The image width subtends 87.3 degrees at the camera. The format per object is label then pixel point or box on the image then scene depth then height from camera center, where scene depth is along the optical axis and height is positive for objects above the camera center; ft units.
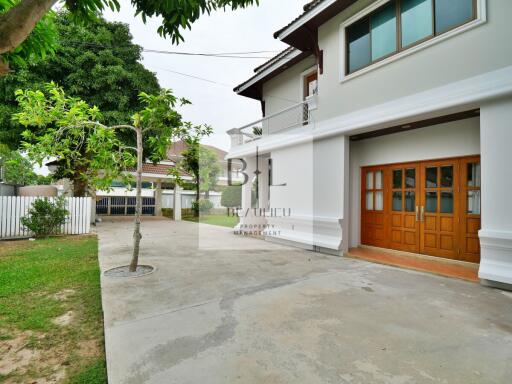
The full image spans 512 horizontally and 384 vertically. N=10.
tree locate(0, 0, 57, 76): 6.82 +4.02
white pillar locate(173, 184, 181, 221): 58.49 -2.32
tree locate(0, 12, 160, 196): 34.98 +16.53
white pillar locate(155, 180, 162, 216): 64.90 -1.41
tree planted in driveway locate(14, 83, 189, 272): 14.17 +3.80
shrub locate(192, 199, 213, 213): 65.77 -2.67
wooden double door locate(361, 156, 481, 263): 17.52 -0.82
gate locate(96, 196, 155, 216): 64.69 -2.96
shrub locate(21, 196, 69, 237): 28.53 -2.54
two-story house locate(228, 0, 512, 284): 13.84 +4.84
